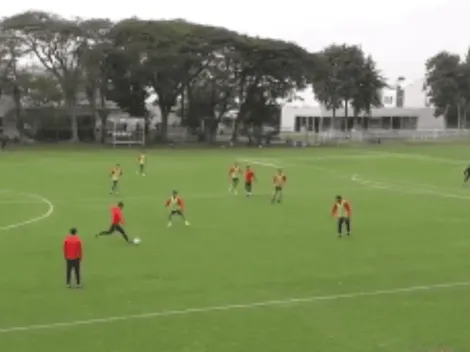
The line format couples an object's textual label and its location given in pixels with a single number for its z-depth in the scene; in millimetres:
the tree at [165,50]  83625
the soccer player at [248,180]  37656
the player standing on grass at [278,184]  35469
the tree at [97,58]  83375
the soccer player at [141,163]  49062
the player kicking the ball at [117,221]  23953
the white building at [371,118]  124062
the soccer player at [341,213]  25488
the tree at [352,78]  103625
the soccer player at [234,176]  38844
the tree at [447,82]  108750
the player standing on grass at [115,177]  38606
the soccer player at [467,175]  46062
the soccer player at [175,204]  27422
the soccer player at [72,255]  17578
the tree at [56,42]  82625
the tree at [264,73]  88250
